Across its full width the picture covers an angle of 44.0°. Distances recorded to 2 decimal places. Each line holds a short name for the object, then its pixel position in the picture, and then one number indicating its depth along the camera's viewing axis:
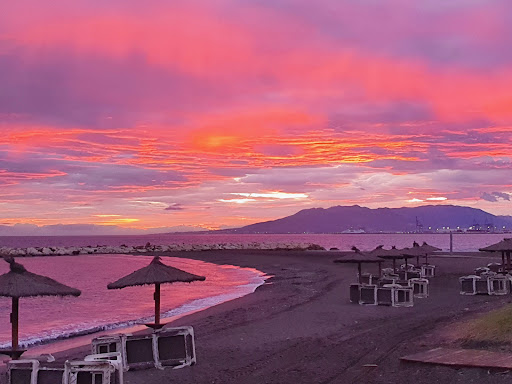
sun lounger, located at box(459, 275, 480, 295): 25.48
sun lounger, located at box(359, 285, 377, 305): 22.70
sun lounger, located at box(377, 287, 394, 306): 22.30
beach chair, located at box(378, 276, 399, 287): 24.56
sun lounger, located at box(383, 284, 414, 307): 22.27
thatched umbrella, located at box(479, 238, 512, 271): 27.66
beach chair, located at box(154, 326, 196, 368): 13.46
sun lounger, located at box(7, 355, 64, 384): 10.02
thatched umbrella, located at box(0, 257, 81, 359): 11.40
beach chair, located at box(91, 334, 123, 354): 13.03
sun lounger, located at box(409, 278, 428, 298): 25.16
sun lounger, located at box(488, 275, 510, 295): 25.30
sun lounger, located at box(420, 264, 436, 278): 35.06
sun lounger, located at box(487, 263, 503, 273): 34.80
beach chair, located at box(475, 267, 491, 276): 31.20
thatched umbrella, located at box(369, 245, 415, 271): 24.94
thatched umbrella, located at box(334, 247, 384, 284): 23.12
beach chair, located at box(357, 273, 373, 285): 27.88
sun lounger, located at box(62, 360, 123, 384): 9.64
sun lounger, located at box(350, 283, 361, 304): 23.29
